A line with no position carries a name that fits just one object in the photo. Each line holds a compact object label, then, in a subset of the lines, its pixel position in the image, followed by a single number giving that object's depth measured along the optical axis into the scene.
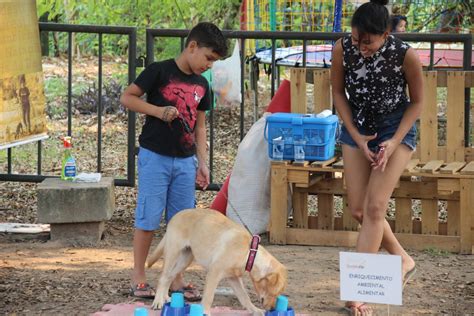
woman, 7.35
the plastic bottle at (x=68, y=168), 10.31
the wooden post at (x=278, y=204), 10.04
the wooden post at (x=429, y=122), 10.31
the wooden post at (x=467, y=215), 9.57
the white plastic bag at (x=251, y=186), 10.26
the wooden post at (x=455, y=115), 10.27
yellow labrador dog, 6.91
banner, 9.85
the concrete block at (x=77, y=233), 10.09
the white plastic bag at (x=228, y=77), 11.20
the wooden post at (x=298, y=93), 10.62
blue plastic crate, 10.02
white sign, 6.84
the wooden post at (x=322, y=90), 10.55
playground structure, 15.53
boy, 7.66
